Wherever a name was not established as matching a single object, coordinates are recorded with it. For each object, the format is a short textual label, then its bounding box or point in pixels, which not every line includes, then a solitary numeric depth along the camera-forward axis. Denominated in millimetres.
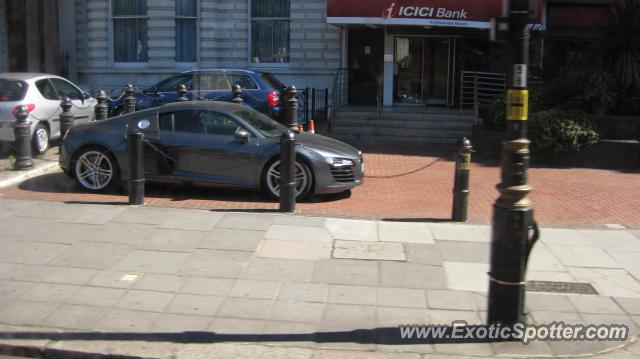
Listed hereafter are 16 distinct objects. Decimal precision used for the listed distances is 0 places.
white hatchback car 12422
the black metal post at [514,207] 4895
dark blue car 15242
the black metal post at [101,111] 13078
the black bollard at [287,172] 8633
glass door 20938
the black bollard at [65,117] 12391
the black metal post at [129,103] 13992
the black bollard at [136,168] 8898
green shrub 13695
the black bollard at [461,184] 8516
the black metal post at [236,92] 14469
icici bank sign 17812
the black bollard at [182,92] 15148
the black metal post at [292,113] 12508
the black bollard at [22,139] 11195
